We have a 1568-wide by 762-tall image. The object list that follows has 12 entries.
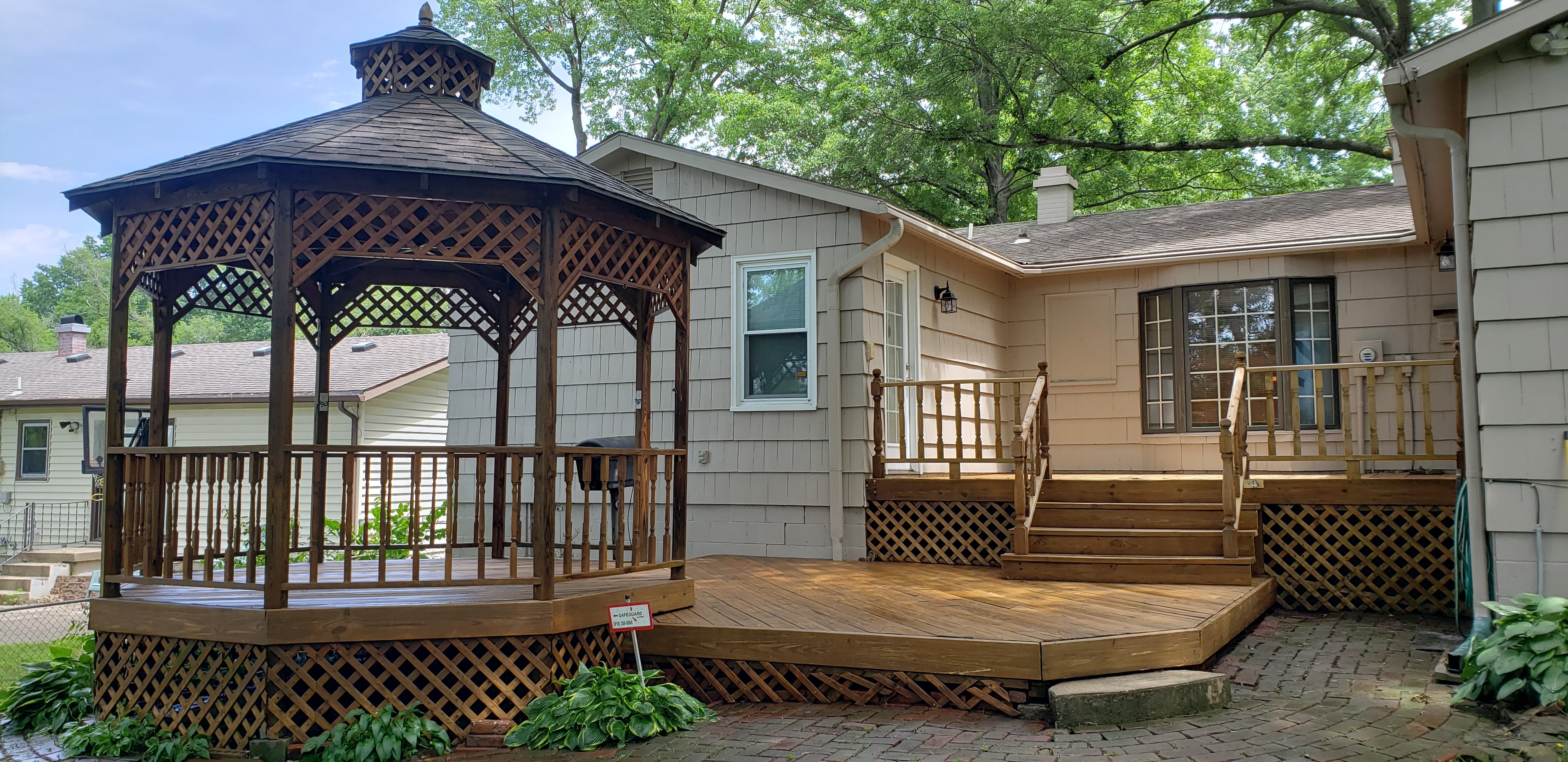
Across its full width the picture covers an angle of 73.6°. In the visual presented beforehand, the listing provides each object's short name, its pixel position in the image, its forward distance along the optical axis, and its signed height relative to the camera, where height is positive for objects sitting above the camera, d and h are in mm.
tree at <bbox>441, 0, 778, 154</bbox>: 23578 +8843
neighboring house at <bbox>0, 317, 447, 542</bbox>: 17484 +555
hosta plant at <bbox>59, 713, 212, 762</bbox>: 5062 -1493
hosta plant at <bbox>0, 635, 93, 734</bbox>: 5871 -1456
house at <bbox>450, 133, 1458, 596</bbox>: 8695 +788
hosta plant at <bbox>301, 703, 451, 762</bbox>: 4895 -1427
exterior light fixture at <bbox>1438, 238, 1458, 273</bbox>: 8508 +1412
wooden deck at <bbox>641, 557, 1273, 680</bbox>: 5121 -1043
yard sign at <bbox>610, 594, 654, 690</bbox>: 5406 -945
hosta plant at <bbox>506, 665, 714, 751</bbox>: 4957 -1354
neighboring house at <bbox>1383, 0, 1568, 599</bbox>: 5117 +816
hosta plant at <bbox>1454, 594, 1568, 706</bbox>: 4484 -1004
